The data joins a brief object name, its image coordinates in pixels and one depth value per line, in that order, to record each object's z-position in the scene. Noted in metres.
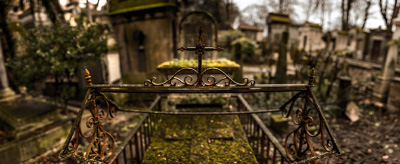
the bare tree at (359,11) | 19.09
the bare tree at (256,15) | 29.67
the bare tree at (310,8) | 25.69
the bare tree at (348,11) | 16.92
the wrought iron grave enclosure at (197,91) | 1.69
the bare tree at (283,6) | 25.98
